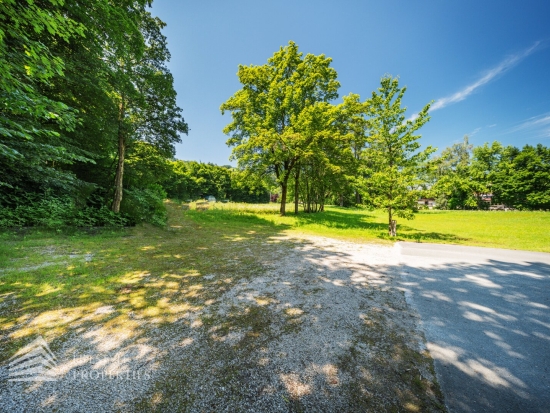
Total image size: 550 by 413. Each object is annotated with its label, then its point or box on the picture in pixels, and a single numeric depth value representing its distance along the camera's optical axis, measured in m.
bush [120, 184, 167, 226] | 10.96
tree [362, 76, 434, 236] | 10.01
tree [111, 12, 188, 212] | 9.69
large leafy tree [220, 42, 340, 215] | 15.55
